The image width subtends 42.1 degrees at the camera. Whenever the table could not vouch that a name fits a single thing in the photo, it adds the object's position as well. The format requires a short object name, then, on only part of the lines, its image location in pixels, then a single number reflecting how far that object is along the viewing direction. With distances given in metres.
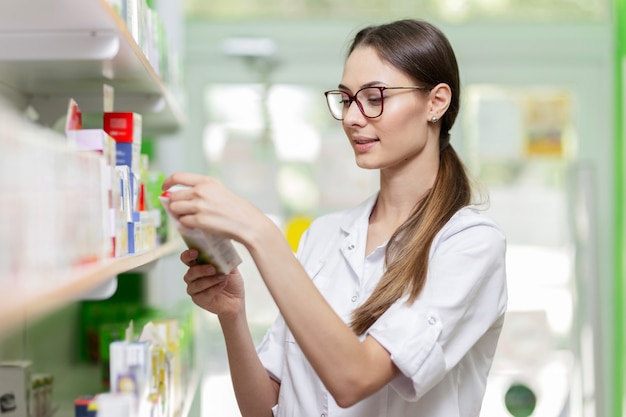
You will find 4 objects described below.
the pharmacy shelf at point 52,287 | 0.91
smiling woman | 1.52
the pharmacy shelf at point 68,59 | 1.52
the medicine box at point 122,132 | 1.98
